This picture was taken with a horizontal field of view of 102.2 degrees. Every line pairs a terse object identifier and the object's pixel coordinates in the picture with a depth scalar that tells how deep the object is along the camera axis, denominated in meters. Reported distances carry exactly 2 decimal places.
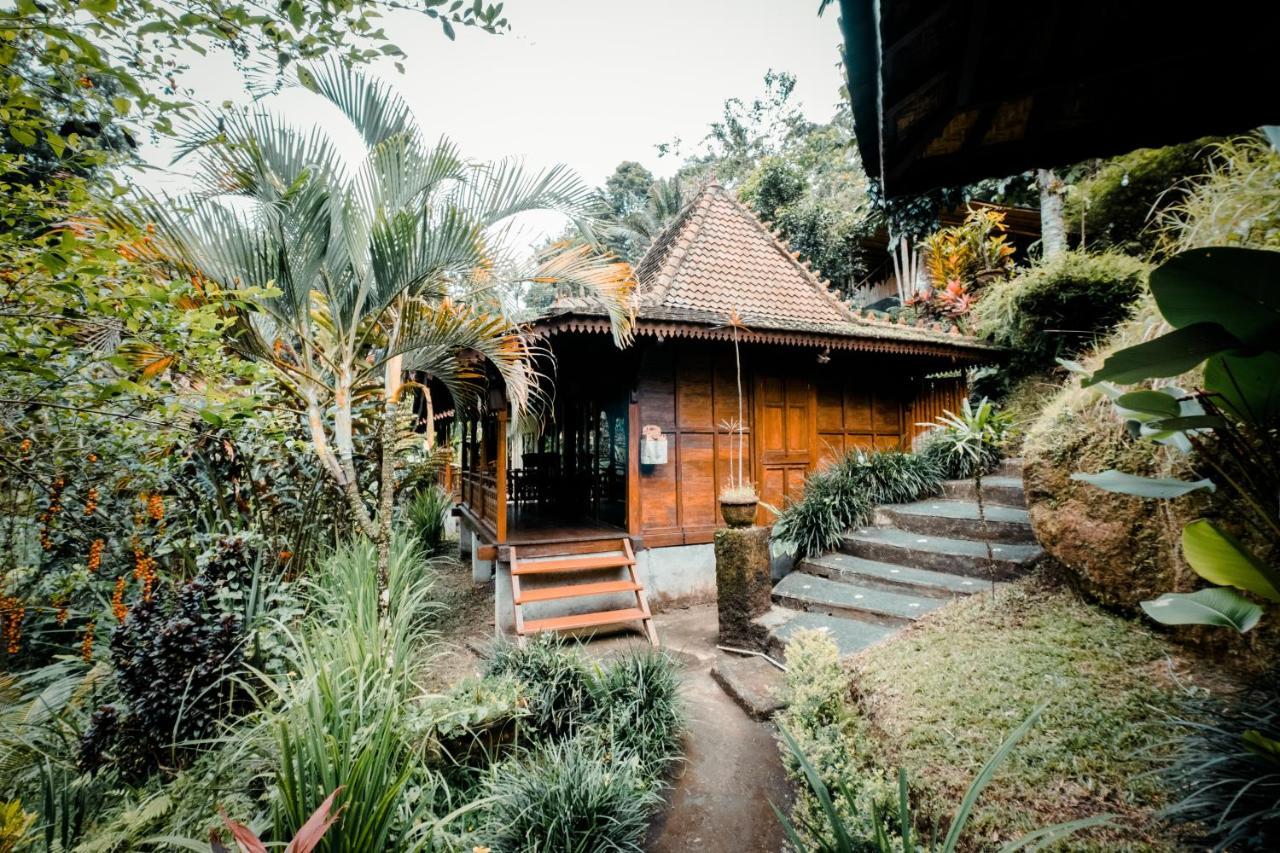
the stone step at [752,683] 3.95
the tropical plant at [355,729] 1.87
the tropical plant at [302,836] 1.23
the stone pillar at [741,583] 4.99
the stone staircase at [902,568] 4.67
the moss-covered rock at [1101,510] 3.12
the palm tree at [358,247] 3.12
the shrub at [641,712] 3.22
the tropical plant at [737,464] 5.05
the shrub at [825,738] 2.23
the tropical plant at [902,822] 1.32
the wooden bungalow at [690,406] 5.93
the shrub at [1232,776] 1.66
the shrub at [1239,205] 3.20
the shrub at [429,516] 9.12
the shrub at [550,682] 3.40
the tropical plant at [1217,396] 1.43
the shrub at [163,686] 2.54
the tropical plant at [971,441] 7.24
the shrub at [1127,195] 7.43
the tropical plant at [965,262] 9.81
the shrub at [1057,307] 7.56
